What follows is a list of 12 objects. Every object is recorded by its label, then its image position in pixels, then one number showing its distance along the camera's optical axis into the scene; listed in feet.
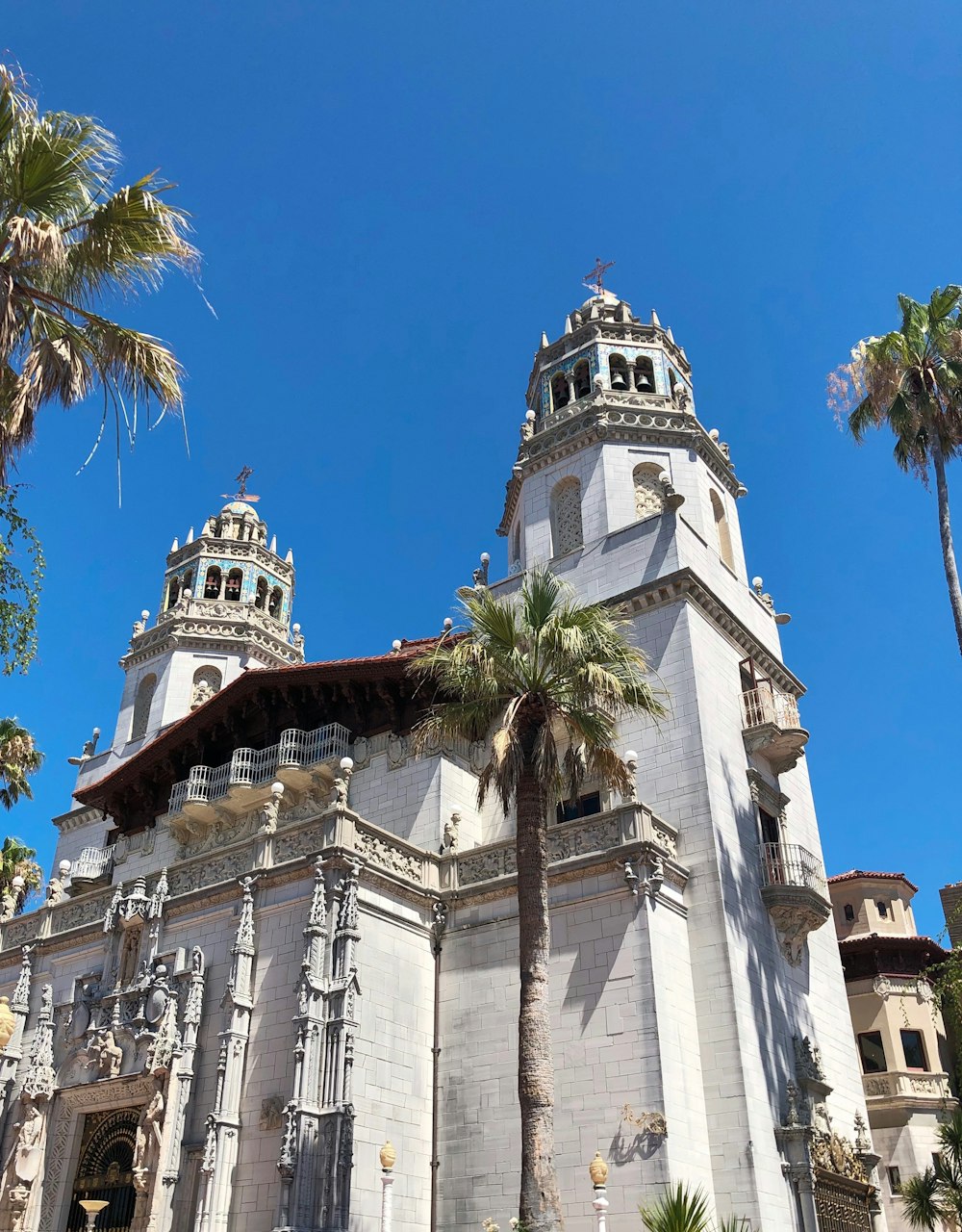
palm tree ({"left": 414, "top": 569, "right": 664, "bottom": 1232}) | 57.21
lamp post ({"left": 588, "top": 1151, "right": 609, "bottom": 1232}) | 52.13
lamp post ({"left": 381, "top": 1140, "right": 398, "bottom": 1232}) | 53.57
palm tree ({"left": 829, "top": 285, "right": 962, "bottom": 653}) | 79.87
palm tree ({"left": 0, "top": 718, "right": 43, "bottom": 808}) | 104.12
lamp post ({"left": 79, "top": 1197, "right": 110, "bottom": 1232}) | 64.54
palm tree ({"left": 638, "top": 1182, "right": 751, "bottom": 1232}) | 48.39
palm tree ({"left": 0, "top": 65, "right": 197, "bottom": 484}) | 45.65
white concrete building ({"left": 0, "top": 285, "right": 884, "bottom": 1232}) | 64.18
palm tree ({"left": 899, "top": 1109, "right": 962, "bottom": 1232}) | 83.35
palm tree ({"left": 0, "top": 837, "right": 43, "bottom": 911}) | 113.91
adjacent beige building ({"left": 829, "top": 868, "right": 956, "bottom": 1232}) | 111.86
